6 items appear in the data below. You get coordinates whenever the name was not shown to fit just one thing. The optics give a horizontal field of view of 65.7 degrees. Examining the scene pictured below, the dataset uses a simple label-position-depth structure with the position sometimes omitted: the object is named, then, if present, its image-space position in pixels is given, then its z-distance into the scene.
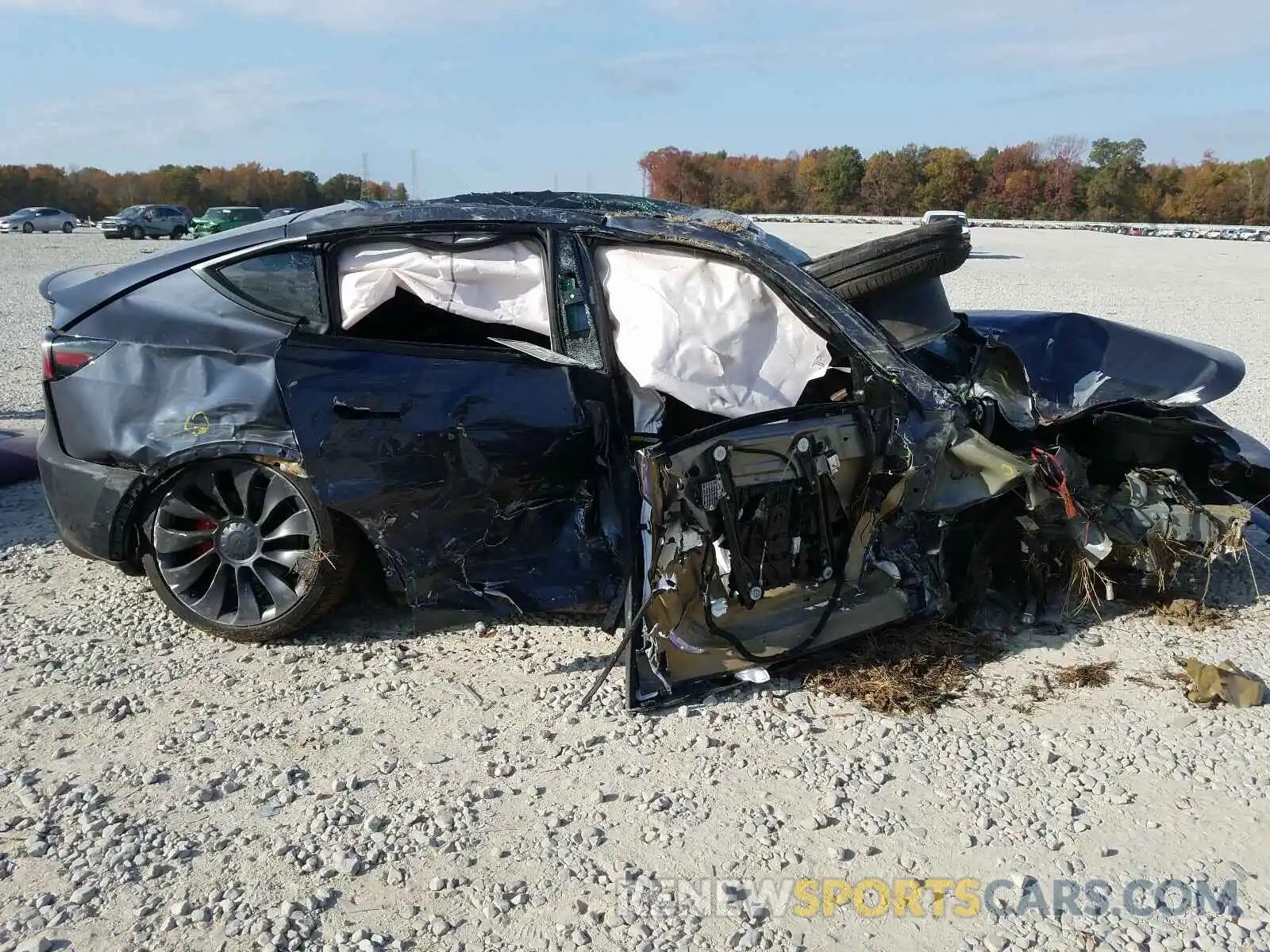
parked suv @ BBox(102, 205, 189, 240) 35.78
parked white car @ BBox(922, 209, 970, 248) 27.52
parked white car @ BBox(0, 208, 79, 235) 39.19
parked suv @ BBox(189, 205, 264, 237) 33.53
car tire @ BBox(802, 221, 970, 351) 3.79
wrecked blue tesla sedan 3.50
